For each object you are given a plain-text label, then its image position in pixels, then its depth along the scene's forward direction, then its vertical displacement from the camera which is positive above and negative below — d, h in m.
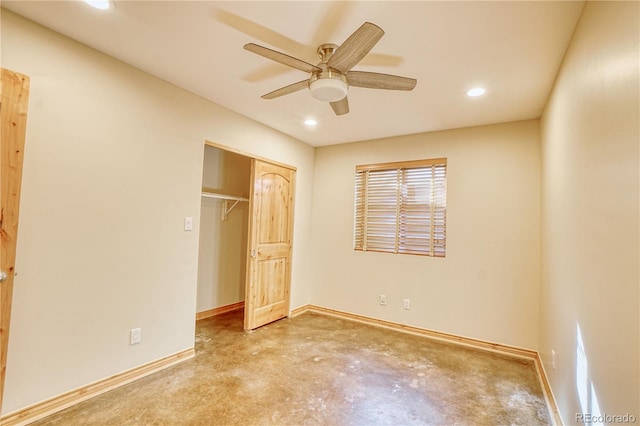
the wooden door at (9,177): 1.77 +0.23
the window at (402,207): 3.70 +0.26
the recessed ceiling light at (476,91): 2.58 +1.20
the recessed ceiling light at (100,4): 1.68 +1.21
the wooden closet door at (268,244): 3.63 -0.26
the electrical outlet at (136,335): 2.44 -0.95
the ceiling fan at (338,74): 1.65 +0.96
